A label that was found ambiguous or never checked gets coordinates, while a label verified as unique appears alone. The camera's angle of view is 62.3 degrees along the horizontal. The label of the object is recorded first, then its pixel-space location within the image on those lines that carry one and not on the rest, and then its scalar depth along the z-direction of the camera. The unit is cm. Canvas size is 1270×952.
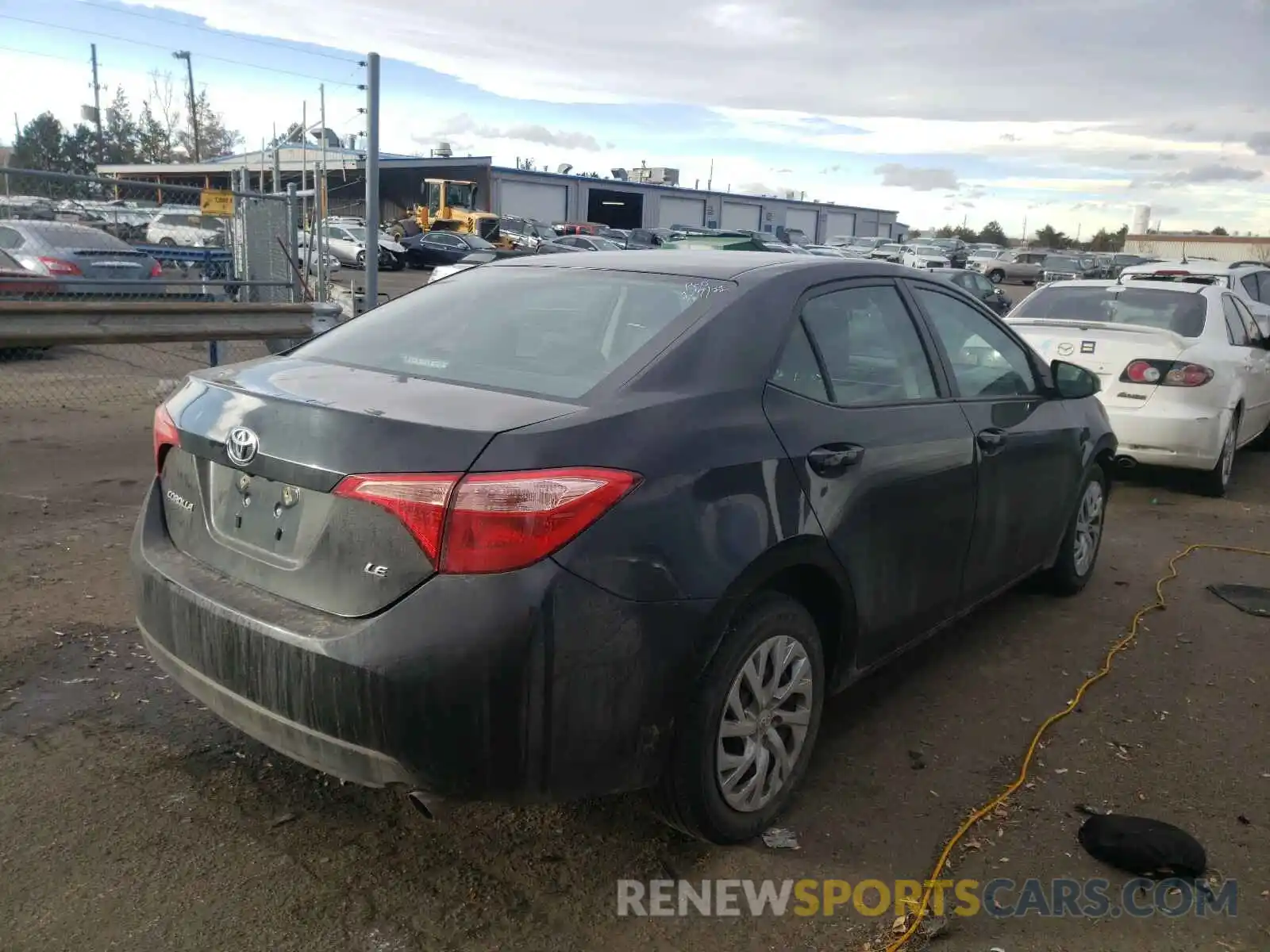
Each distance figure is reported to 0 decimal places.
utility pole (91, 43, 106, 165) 6384
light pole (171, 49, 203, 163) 6319
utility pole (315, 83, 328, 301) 1164
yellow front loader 4378
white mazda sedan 732
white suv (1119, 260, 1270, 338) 1132
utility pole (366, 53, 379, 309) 938
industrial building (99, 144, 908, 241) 5325
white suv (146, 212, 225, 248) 1290
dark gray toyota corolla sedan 242
